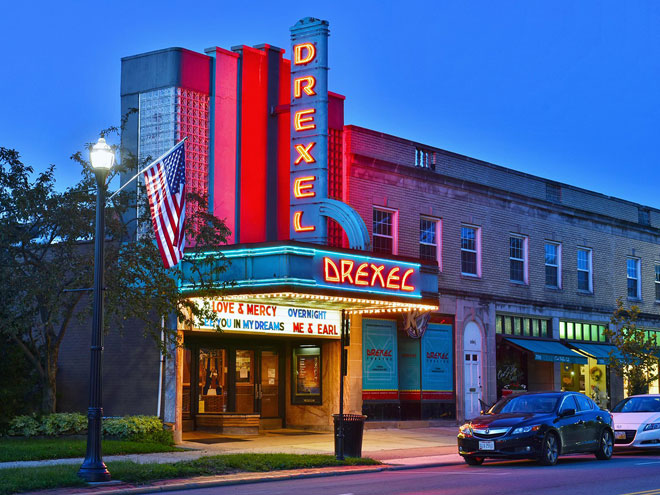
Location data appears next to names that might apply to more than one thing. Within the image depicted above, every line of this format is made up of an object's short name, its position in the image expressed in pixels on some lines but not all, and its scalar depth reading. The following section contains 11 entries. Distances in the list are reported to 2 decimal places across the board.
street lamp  16.08
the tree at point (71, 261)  20.92
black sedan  19.81
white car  23.62
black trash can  20.81
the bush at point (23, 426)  22.55
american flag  18.80
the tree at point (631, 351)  36.53
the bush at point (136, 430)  22.94
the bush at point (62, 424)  22.62
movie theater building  25.55
